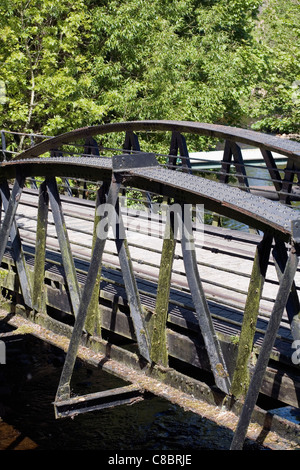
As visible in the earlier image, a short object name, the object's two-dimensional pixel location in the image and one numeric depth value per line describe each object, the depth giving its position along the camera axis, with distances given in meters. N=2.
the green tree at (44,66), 21.59
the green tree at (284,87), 24.30
